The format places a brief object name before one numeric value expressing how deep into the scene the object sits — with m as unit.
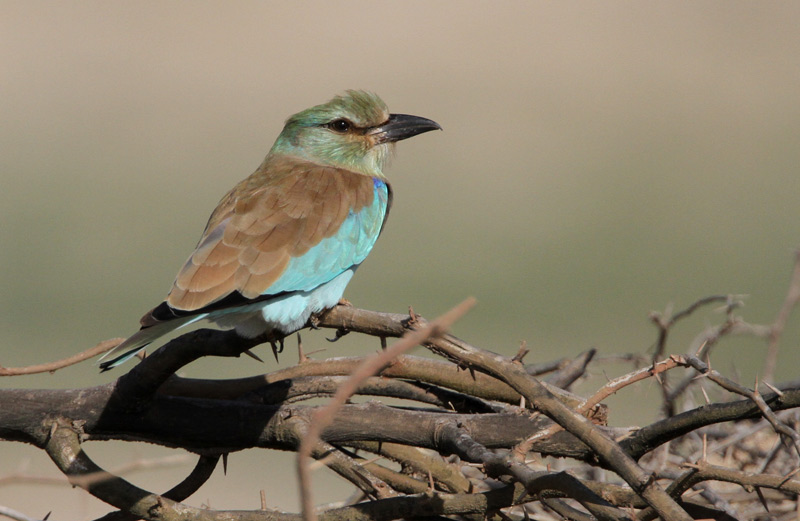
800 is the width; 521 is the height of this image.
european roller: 5.80
